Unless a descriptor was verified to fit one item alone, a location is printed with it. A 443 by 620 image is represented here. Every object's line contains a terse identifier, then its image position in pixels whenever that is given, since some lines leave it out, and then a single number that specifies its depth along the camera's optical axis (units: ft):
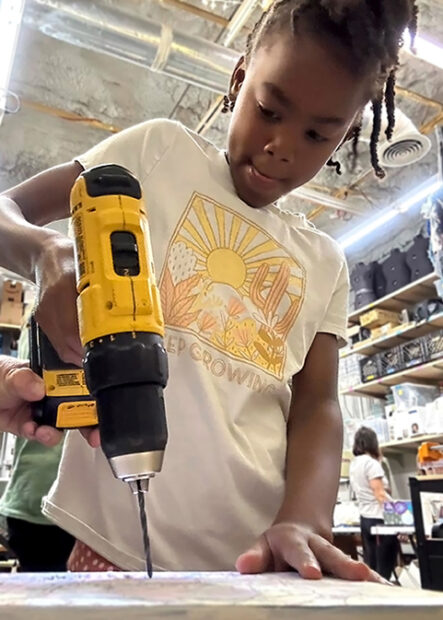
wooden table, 0.93
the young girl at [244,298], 2.31
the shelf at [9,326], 15.80
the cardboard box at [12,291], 16.42
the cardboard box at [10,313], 15.92
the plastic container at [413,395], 14.34
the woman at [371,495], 12.07
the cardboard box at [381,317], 15.66
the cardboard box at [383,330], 15.31
